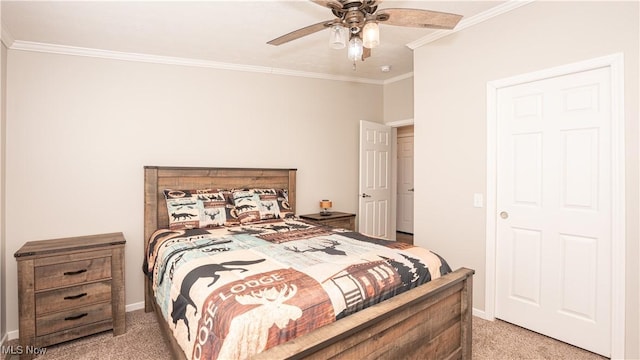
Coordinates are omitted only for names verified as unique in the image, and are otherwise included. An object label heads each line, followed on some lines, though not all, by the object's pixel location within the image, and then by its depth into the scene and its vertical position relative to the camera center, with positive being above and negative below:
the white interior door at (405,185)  6.04 -0.18
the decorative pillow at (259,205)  3.20 -0.31
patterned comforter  1.26 -0.53
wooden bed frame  1.22 -0.73
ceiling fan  1.69 +0.89
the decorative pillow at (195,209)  2.92 -0.32
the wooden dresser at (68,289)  2.25 -0.86
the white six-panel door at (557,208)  2.17 -0.25
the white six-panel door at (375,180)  4.30 -0.06
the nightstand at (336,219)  3.74 -0.52
